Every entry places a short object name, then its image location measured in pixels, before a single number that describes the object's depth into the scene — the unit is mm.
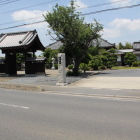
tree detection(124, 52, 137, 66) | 39428
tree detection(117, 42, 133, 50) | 72312
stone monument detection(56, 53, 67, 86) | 16322
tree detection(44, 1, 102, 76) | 21359
